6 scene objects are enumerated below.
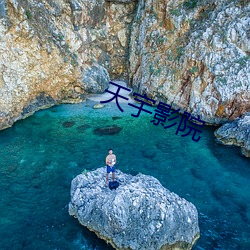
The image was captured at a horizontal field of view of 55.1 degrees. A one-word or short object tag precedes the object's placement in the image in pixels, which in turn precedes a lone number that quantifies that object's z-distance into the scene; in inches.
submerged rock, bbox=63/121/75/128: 1032.8
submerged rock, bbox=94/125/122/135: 985.5
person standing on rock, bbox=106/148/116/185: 540.4
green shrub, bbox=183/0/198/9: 1152.8
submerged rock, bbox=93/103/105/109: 1229.1
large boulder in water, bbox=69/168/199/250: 487.5
